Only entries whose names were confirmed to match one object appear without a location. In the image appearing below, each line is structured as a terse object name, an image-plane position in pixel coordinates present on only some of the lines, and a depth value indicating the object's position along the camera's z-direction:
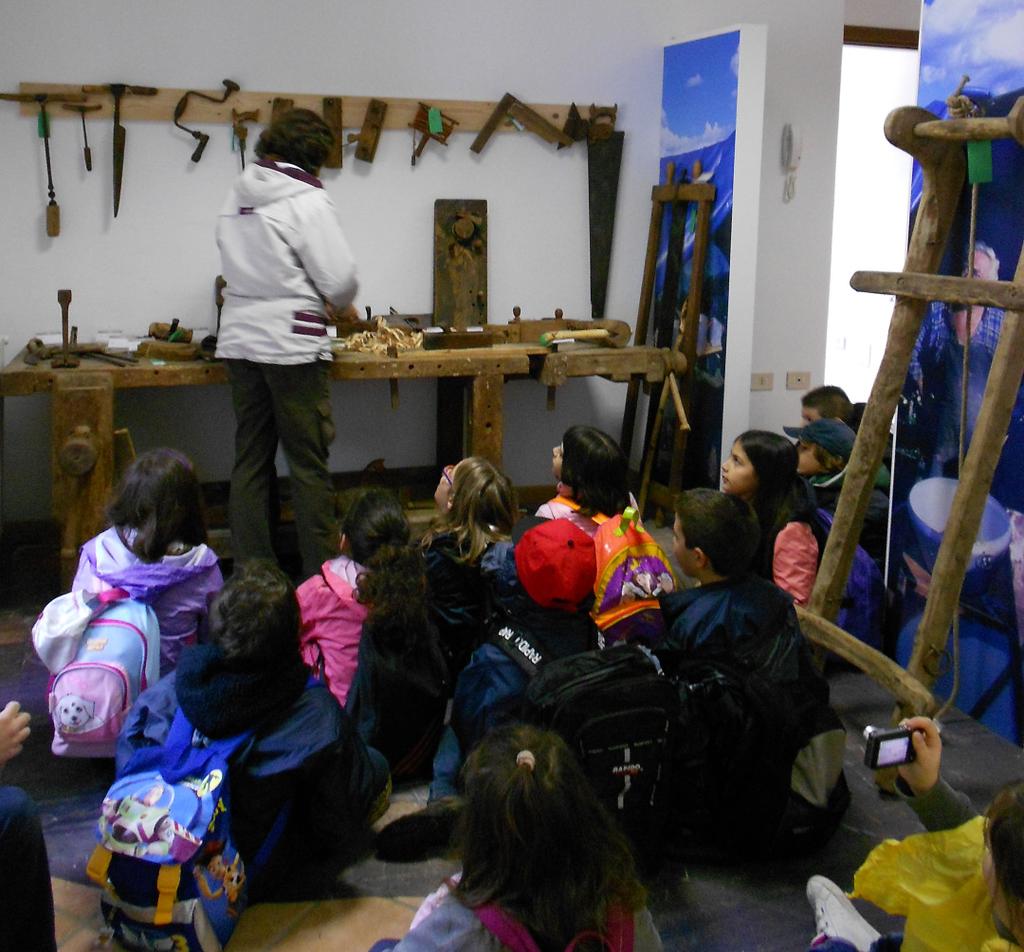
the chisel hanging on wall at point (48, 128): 4.59
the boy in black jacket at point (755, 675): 2.61
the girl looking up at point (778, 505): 3.48
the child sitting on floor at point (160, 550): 2.86
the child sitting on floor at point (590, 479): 3.12
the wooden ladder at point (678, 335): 5.14
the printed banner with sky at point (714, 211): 4.99
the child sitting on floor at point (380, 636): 2.74
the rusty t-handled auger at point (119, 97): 4.68
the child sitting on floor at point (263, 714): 2.31
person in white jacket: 3.98
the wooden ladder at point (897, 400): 2.79
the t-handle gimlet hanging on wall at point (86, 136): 4.65
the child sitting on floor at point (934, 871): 1.83
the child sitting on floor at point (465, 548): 3.06
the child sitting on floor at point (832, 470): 3.86
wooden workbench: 4.07
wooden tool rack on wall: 4.68
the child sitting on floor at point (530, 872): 1.66
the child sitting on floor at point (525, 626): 2.73
